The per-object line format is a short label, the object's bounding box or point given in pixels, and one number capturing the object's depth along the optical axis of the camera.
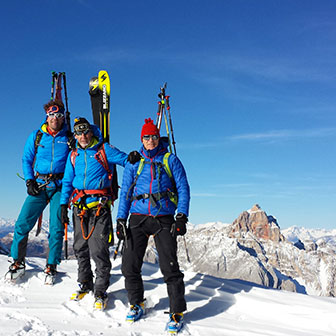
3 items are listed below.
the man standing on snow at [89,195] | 6.83
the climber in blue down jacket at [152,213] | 6.24
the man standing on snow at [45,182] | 7.61
